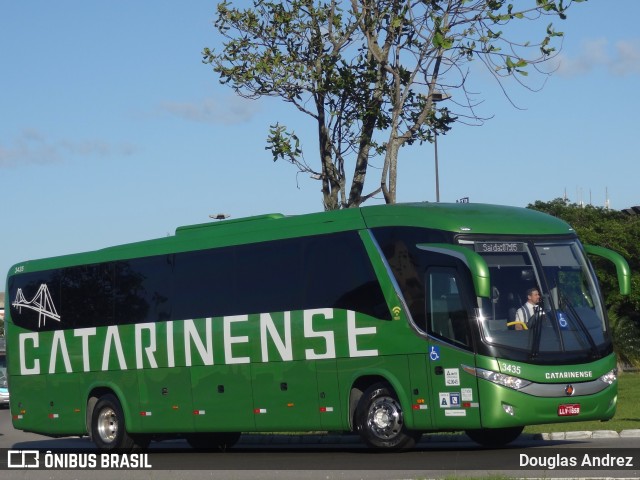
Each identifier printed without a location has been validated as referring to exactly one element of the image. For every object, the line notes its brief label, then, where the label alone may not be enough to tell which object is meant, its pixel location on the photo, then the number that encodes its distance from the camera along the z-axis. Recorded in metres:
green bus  16.66
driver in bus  16.69
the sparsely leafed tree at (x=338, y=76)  22.81
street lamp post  22.84
